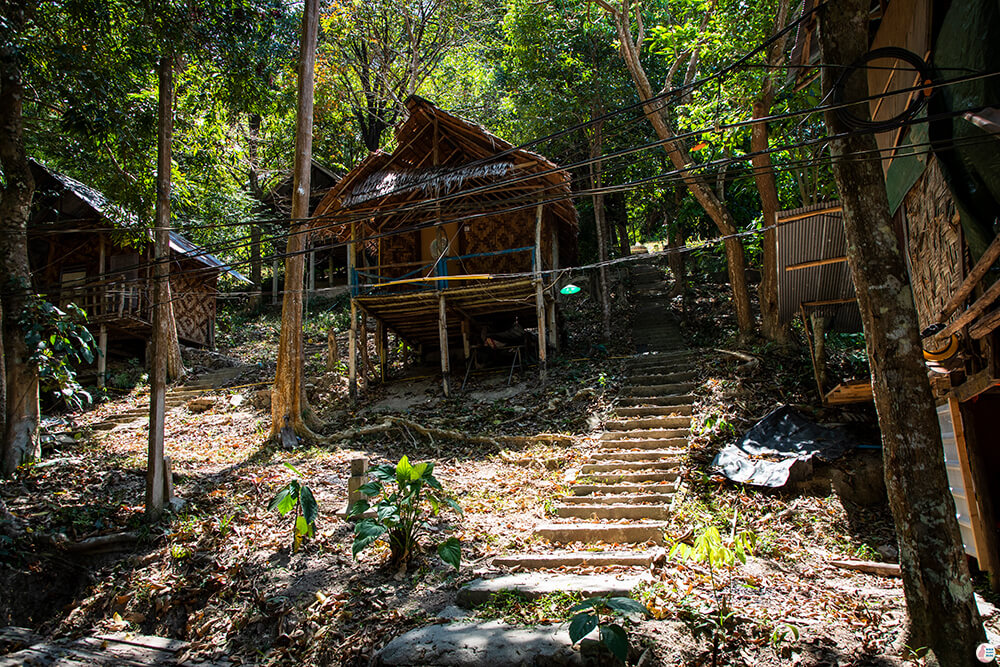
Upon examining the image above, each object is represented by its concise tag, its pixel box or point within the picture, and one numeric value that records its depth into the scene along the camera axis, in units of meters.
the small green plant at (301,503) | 6.25
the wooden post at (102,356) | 16.56
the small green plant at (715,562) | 4.51
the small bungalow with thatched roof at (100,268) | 16.95
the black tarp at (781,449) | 7.78
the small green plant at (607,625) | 3.85
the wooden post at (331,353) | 16.39
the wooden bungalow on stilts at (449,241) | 13.28
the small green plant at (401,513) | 5.61
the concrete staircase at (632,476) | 6.74
